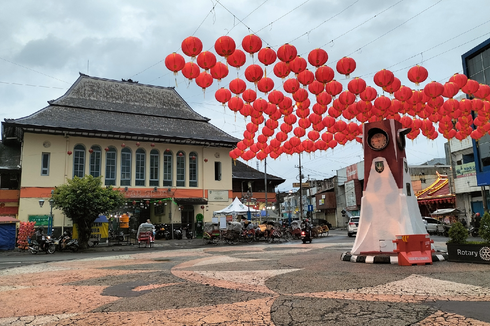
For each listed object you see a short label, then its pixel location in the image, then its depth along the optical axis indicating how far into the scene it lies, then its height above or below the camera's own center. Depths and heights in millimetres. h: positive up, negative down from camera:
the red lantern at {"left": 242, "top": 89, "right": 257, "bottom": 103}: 12336 +4196
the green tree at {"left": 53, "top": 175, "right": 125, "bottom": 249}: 20359 +1177
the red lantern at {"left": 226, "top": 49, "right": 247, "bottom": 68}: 10000 +4456
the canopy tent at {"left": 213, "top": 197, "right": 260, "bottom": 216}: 25828 +541
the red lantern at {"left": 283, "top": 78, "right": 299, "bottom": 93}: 11406 +4171
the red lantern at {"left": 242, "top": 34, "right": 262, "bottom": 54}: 9578 +4650
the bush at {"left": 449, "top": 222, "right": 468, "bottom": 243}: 10406 -703
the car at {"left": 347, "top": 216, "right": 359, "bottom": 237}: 27544 -971
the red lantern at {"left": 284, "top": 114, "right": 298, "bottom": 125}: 14266 +3847
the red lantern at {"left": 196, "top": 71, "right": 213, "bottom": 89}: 10633 +4130
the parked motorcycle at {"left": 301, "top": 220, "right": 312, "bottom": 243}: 21328 -1232
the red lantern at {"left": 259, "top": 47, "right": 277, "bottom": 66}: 10094 +4529
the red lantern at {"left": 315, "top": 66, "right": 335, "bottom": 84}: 10656 +4180
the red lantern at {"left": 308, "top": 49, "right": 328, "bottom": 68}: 10172 +4486
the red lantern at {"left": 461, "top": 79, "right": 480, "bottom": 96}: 12039 +4115
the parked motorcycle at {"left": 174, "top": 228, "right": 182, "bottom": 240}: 29516 -1265
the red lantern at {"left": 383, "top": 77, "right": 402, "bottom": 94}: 11402 +4006
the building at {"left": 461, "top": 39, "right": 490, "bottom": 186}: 27344 +10202
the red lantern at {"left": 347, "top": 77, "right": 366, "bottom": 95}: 11406 +4076
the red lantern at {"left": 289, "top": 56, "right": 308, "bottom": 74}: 10375 +4371
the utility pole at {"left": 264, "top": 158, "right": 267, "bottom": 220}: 36934 +4639
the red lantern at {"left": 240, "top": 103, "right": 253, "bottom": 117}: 13180 +3944
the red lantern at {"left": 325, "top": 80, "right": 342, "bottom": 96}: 11781 +4163
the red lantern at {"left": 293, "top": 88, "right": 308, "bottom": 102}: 12133 +4079
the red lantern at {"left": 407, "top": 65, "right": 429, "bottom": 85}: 11070 +4240
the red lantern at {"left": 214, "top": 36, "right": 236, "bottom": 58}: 9516 +4589
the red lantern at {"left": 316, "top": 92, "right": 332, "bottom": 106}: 12297 +3985
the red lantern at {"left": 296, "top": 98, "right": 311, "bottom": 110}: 13012 +4034
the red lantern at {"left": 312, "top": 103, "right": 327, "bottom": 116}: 13531 +3999
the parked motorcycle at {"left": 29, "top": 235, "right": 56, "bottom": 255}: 18859 -1232
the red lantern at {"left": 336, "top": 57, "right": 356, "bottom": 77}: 10516 +4361
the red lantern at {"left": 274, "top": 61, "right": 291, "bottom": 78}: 10594 +4331
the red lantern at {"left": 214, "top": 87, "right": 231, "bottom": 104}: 12133 +4163
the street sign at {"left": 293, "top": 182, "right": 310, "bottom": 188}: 51338 +4378
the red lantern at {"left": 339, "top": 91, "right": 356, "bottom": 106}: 12281 +3975
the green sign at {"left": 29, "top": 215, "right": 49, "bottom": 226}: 25703 +318
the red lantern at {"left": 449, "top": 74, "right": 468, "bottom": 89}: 11812 +4266
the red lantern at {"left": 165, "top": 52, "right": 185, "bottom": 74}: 9969 +4409
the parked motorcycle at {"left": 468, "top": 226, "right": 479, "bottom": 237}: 24047 -1524
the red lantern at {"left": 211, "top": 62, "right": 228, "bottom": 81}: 10590 +4370
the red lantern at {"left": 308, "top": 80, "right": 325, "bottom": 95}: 11359 +4044
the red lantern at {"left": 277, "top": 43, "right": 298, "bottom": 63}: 9875 +4501
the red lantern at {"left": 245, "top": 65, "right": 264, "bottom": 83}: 10703 +4315
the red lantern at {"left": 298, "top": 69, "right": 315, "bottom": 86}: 11070 +4268
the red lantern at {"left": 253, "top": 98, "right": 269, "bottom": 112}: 13156 +4118
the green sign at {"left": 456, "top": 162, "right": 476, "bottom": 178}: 29992 +3380
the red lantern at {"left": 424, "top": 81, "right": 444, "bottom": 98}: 11531 +3908
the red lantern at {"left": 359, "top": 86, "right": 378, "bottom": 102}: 12125 +4017
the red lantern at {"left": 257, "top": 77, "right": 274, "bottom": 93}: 11414 +4207
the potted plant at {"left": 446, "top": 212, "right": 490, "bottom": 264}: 9680 -1053
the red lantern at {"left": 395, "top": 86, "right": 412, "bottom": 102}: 12078 +3984
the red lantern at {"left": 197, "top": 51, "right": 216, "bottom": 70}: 9789 +4352
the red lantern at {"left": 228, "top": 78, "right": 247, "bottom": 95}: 11406 +4196
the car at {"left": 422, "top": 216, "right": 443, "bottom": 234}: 27491 -1188
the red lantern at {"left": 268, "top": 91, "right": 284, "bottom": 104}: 12625 +4206
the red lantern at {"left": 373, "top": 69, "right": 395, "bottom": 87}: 11133 +4193
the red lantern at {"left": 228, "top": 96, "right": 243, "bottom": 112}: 12606 +4022
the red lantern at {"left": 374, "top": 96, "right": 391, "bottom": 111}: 12727 +3899
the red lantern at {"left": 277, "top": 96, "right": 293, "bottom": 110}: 13102 +4109
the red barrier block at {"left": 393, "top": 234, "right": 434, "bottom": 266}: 9961 -1105
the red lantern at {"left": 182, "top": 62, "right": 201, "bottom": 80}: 10234 +4272
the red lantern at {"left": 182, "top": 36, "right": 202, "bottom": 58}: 9516 +4611
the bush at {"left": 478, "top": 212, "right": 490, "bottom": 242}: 9703 -544
